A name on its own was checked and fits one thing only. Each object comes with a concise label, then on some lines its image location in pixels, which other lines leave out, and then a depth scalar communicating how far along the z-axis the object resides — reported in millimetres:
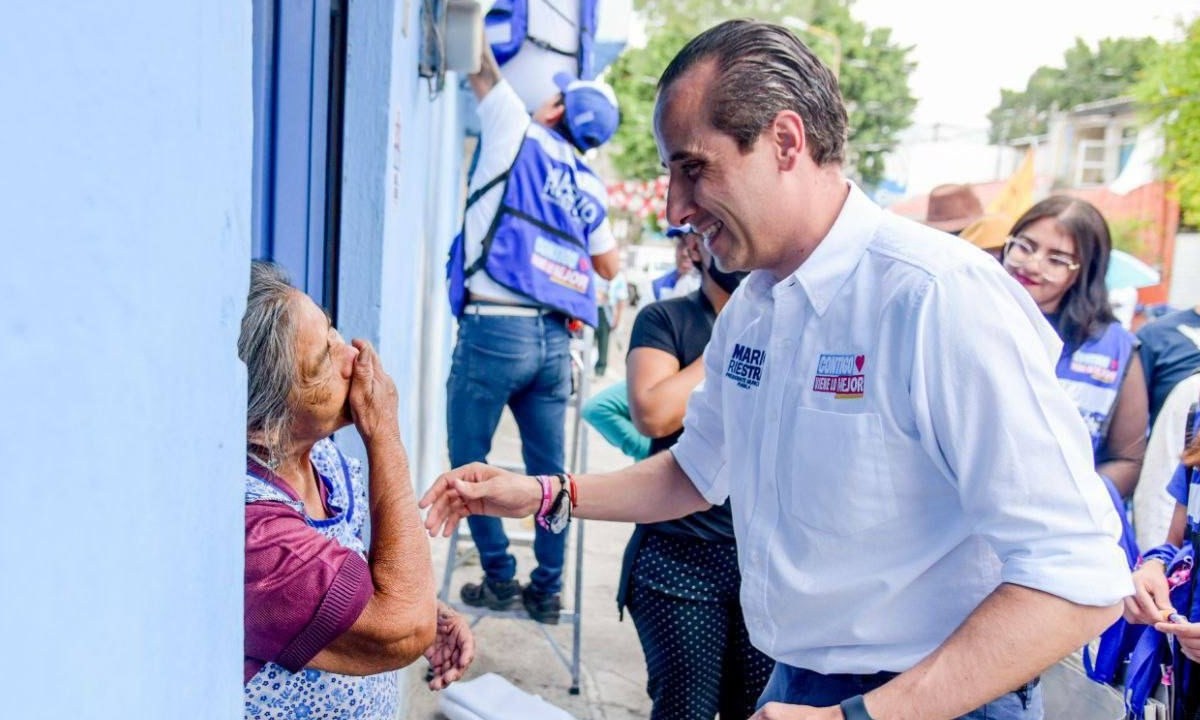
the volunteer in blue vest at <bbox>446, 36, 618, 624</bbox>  3996
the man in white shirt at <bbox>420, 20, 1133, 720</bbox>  1298
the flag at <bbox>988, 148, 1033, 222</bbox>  6996
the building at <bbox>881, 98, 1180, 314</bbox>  25391
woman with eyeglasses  3312
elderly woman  1568
